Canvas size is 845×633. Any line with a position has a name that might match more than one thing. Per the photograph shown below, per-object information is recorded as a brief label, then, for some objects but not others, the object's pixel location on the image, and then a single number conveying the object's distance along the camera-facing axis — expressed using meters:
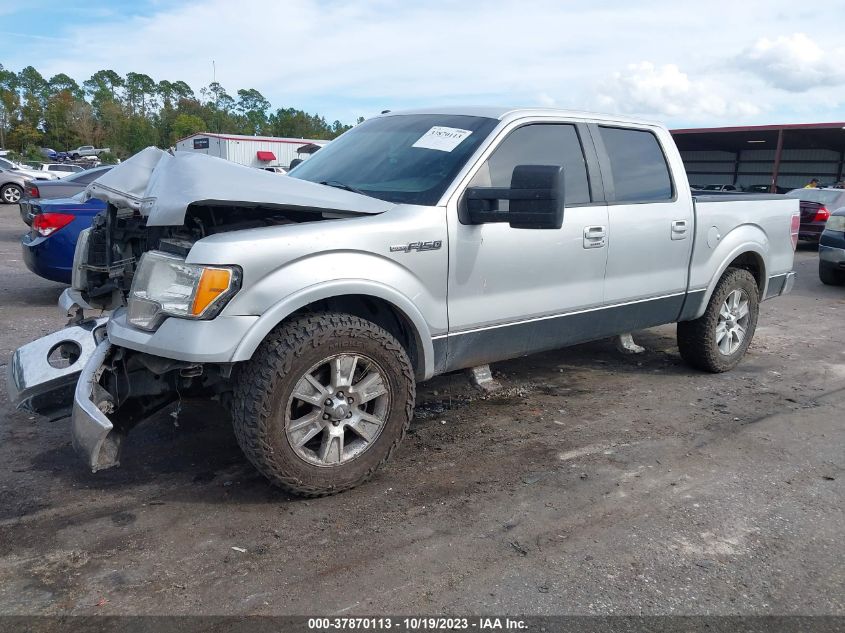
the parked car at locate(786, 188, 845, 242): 14.59
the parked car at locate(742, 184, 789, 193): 29.33
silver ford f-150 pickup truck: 3.13
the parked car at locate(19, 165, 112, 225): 8.62
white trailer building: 34.19
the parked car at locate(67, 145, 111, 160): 67.04
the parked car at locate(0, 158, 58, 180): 24.23
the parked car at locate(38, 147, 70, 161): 62.51
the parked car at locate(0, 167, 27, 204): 23.27
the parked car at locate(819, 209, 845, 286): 10.16
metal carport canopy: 25.72
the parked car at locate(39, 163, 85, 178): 29.71
